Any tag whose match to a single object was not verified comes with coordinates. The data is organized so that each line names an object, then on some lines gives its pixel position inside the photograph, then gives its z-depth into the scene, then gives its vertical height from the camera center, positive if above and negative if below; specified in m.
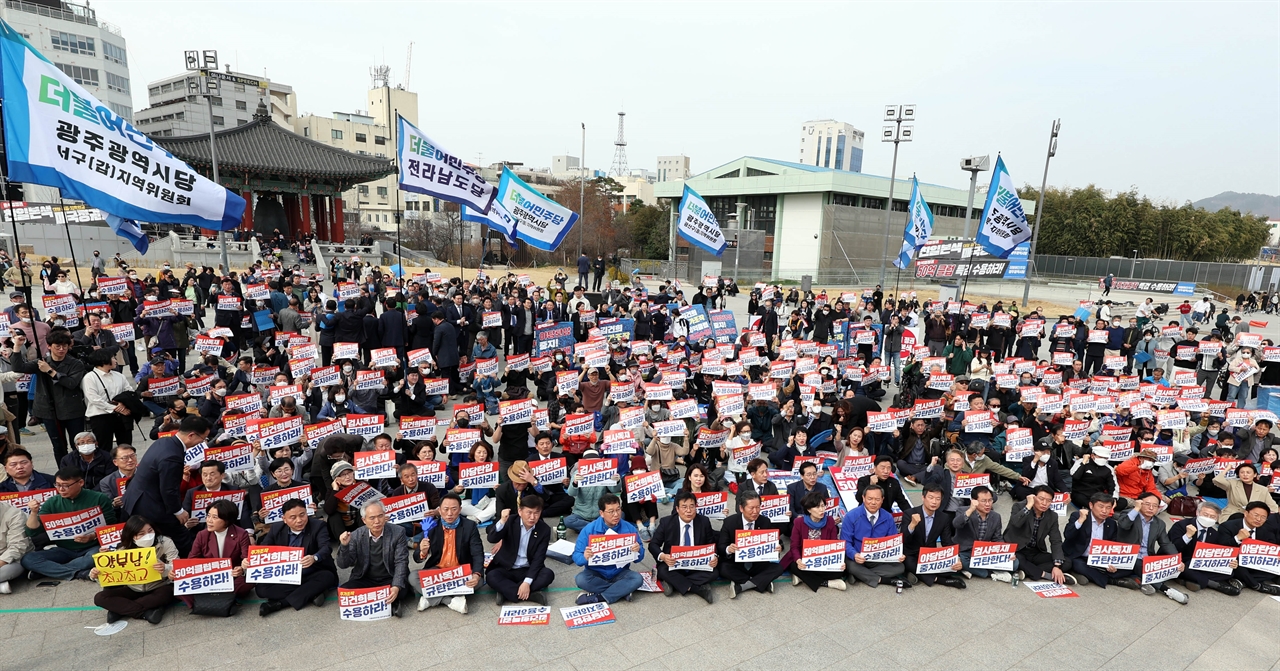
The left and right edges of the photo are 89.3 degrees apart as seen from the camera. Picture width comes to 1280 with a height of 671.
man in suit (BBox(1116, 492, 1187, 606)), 7.02 -3.03
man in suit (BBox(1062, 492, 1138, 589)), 6.98 -3.12
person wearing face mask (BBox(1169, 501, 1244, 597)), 7.00 -3.10
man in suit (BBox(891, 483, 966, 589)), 6.85 -3.06
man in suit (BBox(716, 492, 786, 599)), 6.59 -3.34
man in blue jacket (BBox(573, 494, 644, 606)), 6.27 -3.29
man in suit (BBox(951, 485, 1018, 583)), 7.00 -3.06
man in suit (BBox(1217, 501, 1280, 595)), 6.98 -3.00
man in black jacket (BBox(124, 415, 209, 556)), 6.18 -2.63
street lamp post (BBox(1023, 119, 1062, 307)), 31.67 +5.29
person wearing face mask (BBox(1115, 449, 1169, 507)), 8.92 -3.09
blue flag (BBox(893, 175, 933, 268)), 21.98 +0.51
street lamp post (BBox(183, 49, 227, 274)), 21.98 +5.46
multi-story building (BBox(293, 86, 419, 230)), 73.12 +8.93
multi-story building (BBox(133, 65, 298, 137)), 63.97 +11.39
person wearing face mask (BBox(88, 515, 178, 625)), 5.57 -3.25
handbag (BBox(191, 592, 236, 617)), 5.70 -3.37
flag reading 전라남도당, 12.43 +1.04
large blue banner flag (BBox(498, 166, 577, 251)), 14.00 +0.36
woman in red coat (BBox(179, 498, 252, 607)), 5.71 -2.85
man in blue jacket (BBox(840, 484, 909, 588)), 6.74 -3.07
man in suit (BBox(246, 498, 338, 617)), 5.89 -3.10
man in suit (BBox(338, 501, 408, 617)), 5.99 -3.04
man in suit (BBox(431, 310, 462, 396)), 12.55 -2.26
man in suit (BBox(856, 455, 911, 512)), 7.44 -2.79
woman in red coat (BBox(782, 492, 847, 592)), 6.71 -3.10
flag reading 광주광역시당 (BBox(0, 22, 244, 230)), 6.68 +0.65
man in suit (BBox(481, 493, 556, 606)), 6.20 -3.16
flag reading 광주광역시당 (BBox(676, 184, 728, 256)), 16.66 +0.32
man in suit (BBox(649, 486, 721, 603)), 6.47 -3.05
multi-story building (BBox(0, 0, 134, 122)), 46.91 +12.77
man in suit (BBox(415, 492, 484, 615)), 6.23 -3.04
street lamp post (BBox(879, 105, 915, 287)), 29.50 +5.30
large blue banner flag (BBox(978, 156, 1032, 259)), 16.52 +0.75
